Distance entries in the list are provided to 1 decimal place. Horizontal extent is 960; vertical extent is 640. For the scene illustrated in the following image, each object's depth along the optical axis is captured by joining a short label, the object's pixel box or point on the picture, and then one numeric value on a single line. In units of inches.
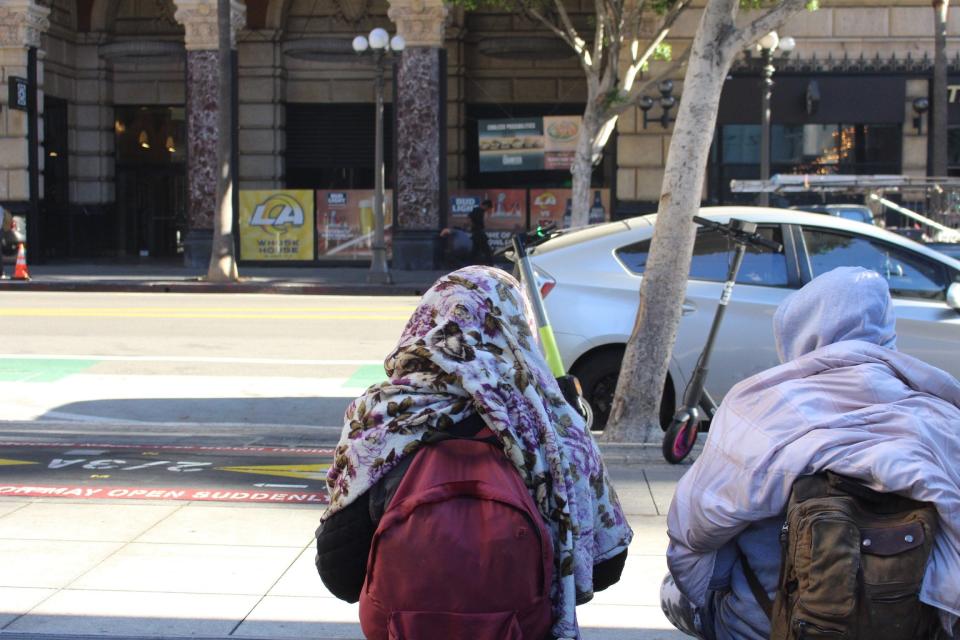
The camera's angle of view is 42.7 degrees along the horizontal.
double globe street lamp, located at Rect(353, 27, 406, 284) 931.3
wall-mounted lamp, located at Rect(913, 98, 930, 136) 1037.8
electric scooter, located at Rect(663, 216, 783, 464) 292.7
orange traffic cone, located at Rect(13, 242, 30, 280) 940.0
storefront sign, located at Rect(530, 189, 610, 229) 1121.4
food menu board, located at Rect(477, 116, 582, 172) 1148.5
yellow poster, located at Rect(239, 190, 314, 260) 1123.9
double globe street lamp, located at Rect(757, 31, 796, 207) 878.4
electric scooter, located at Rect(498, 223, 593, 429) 266.2
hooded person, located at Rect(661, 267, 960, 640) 99.3
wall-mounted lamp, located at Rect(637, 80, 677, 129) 973.8
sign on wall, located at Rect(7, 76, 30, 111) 1074.7
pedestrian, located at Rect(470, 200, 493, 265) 1058.7
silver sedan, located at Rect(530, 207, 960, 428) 343.0
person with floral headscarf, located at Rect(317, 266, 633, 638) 105.9
